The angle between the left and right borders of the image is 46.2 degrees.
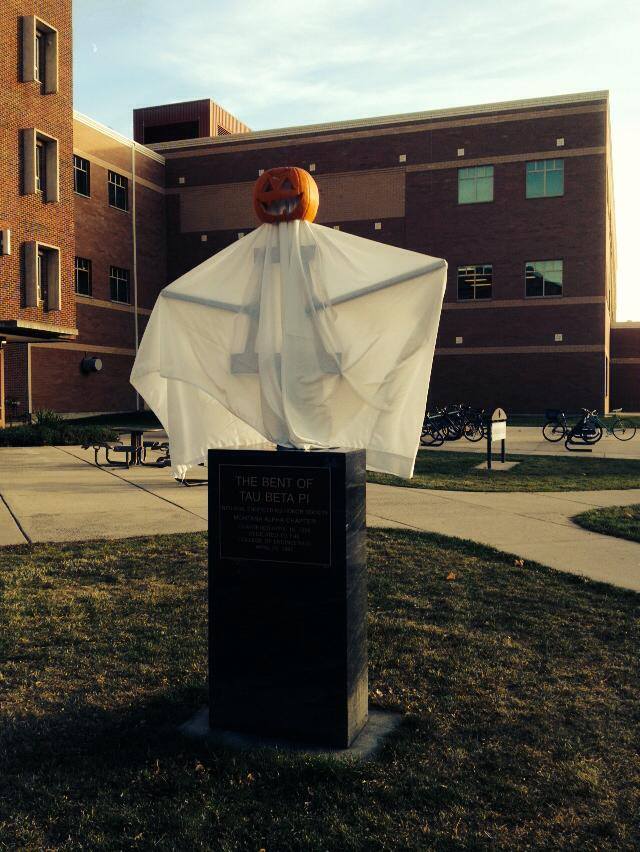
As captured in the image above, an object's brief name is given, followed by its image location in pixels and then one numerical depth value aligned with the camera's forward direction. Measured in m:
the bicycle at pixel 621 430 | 23.89
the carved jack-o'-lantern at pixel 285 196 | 3.82
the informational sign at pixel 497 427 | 15.32
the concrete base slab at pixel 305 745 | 3.57
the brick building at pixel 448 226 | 35.53
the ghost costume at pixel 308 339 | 3.67
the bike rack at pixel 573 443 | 19.85
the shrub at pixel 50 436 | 20.72
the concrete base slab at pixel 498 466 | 15.59
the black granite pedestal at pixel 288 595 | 3.60
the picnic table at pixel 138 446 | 15.99
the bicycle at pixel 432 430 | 21.75
